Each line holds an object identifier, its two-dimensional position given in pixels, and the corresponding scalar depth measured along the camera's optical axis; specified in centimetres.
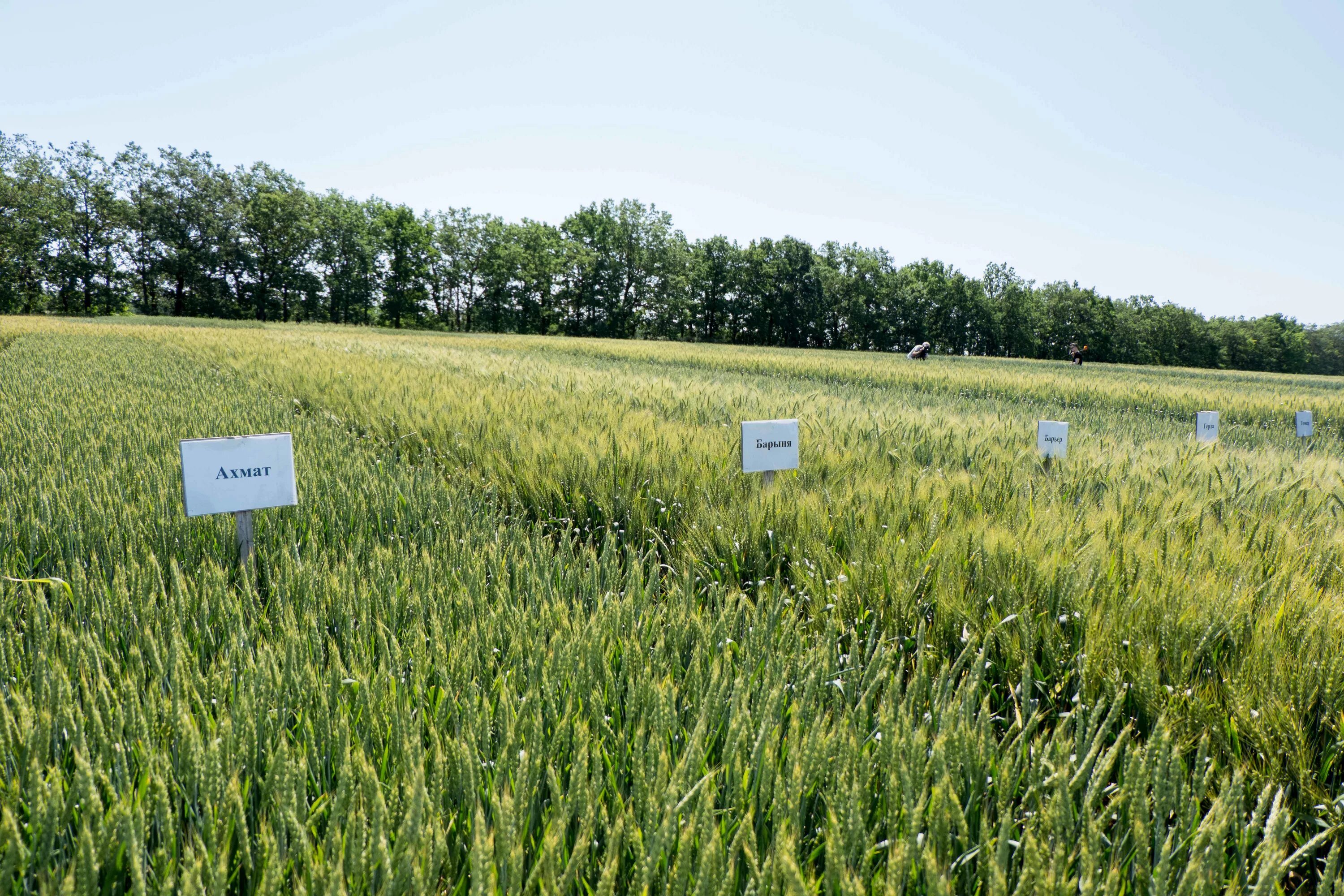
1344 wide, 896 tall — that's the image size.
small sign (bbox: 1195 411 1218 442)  469
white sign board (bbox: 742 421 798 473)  262
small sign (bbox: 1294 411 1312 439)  519
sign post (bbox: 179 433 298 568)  196
